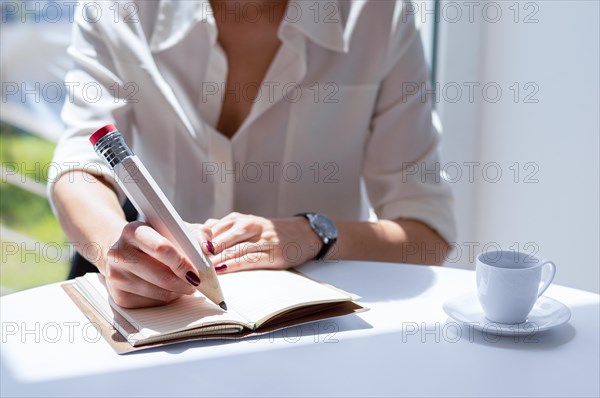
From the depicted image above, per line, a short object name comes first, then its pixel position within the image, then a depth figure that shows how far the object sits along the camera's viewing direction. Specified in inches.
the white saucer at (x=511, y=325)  59.7
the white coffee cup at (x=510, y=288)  60.2
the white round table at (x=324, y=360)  55.5
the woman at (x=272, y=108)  77.2
